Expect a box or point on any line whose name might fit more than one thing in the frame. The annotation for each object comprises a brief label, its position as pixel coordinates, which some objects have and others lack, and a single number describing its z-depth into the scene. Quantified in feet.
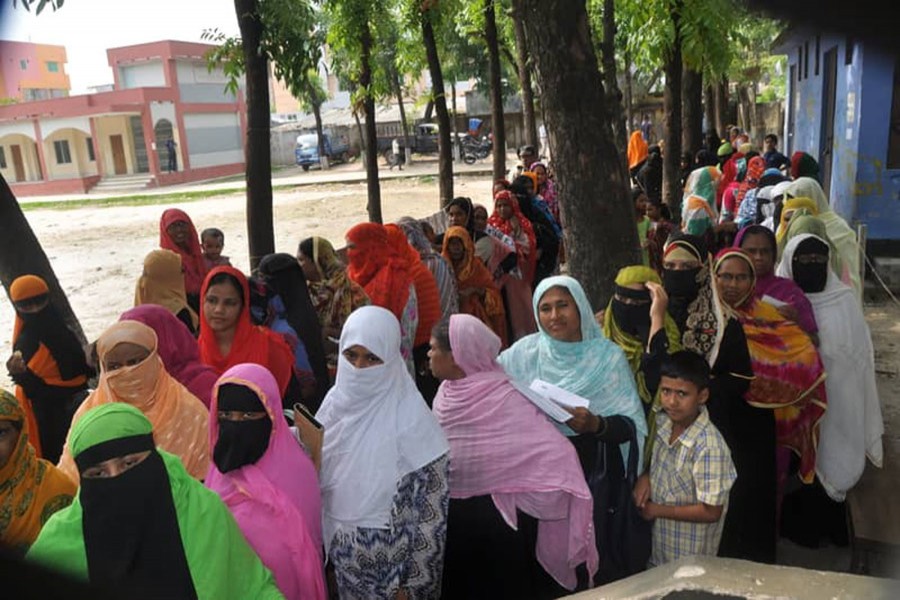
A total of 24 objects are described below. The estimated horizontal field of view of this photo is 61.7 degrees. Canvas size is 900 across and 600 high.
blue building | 27.02
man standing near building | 107.04
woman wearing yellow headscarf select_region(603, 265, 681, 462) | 9.93
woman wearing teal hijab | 9.45
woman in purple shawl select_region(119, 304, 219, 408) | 10.80
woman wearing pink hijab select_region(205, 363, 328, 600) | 7.92
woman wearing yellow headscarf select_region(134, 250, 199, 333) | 14.38
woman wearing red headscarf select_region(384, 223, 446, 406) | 15.93
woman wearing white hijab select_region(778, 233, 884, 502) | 11.73
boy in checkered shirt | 8.55
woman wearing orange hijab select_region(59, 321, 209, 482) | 9.46
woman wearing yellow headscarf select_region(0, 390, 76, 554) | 7.88
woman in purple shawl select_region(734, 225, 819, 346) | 11.86
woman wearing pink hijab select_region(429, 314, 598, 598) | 9.27
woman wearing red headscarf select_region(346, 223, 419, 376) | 15.14
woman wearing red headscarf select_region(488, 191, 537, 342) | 20.54
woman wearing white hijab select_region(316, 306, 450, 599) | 8.61
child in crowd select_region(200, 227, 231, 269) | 18.94
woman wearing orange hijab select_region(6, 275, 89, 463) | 12.80
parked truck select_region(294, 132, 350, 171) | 118.42
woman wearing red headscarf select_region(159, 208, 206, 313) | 17.03
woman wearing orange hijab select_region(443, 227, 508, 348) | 18.02
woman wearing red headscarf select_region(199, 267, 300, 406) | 11.53
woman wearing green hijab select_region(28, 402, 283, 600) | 6.54
